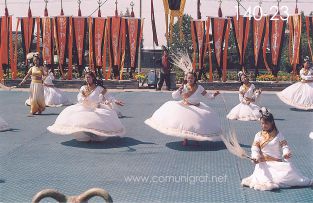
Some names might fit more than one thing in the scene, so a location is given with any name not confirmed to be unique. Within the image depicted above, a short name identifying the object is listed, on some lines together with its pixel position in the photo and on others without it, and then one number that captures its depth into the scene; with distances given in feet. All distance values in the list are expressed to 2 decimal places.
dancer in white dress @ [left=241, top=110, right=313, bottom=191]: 21.74
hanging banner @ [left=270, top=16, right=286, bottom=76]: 74.02
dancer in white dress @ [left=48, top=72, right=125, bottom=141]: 30.53
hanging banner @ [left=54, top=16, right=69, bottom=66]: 75.87
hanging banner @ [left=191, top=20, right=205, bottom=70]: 74.79
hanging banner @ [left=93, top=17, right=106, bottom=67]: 76.07
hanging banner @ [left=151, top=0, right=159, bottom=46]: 74.54
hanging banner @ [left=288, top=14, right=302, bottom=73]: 72.69
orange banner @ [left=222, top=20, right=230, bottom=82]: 75.05
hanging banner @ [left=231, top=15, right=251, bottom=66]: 74.43
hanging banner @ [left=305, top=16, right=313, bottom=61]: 73.56
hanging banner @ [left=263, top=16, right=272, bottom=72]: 73.85
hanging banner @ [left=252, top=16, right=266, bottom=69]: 74.43
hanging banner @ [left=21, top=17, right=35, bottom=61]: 76.54
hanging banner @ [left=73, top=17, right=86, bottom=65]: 75.87
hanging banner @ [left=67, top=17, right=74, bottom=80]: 75.87
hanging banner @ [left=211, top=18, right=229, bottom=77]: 74.54
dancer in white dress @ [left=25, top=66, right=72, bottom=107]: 54.19
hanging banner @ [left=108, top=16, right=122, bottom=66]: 75.25
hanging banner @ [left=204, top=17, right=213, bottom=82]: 74.43
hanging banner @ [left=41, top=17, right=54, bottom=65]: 76.56
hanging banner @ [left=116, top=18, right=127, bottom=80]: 75.31
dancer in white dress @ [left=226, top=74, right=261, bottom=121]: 43.11
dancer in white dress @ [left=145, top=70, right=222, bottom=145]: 29.68
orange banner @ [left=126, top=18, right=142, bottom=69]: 75.36
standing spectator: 72.08
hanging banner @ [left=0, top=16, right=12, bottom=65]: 76.33
